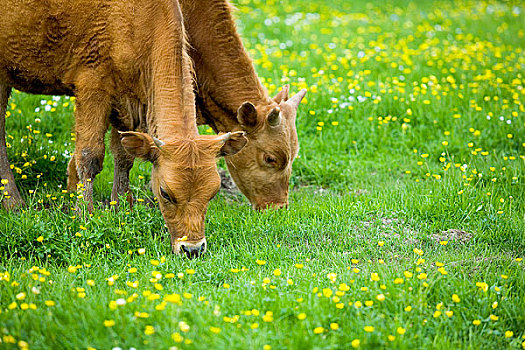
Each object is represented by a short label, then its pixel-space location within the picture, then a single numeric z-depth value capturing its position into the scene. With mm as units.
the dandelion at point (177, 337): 7591
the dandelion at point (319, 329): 8125
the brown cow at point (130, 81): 11008
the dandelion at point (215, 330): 7927
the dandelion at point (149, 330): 7719
